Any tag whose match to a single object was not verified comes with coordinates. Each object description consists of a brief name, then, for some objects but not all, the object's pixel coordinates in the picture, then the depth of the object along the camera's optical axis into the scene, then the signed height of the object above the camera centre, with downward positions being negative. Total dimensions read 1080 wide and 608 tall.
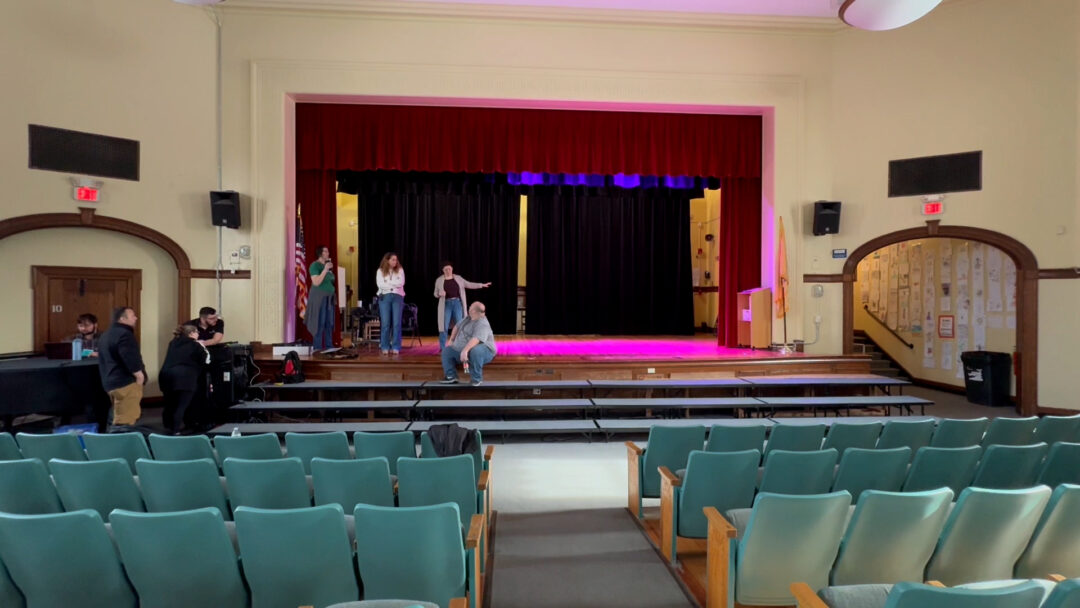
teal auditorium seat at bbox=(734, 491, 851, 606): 2.75 -1.13
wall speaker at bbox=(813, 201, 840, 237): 10.20 +1.34
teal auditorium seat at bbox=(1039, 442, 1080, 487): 3.88 -1.05
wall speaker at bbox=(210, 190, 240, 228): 9.37 +1.32
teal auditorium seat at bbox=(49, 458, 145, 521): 3.45 -1.08
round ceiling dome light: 5.33 +2.55
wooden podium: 10.50 -0.33
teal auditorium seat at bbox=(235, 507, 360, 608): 2.53 -1.09
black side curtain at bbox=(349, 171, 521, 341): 14.92 +1.34
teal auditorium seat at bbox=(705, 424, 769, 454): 4.68 -1.07
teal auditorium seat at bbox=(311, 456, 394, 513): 3.54 -1.09
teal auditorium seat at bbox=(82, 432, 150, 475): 4.31 -1.08
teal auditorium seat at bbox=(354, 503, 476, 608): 2.59 -1.10
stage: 8.85 -1.01
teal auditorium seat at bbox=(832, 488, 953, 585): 2.75 -1.09
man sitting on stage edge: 8.05 -0.68
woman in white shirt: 9.35 -0.09
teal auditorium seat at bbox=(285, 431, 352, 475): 4.40 -1.09
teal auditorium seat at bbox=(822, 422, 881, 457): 4.71 -1.05
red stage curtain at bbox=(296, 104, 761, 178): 10.32 +2.65
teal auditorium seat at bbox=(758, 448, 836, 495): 3.73 -1.06
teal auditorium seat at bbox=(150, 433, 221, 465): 4.31 -1.08
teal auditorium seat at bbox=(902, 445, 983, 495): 3.84 -1.06
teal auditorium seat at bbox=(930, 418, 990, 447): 4.76 -1.04
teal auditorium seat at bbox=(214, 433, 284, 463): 4.27 -1.07
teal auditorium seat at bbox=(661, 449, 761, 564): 3.69 -1.15
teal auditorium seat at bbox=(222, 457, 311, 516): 3.50 -1.07
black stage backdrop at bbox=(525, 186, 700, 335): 15.55 +0.83
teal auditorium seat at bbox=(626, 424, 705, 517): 4.61 -1.19
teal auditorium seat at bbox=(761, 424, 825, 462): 4.65 -1.07
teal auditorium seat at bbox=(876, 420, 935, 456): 4.73 -1.04
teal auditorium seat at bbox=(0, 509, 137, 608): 2.46 -1.09
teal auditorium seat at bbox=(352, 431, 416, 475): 4.34 -1.07
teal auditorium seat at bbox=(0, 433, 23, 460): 4.16 -1.05
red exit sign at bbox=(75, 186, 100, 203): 8.56 +1.38
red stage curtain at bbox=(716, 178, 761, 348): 11.17 +1.01
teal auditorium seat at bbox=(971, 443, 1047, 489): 3.83 -1.03
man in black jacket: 6.33 -0.73
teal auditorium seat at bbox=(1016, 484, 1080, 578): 2.87 -1.17
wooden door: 8.61 -0.03
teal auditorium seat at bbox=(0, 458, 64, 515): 3.38 -1.10
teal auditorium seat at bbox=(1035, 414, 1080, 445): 4.66 -1.00
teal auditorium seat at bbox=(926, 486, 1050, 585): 2.75 -1.08
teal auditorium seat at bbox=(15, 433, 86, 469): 4.29 -1.08
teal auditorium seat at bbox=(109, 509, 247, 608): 2.48 -1.08
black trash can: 9.95 -1.28
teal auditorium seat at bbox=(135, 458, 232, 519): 3.49 -1.09
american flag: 9.94 +0.27
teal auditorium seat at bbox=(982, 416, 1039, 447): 4.67 -1.01
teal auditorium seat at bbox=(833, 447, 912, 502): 3.77 -1.06
